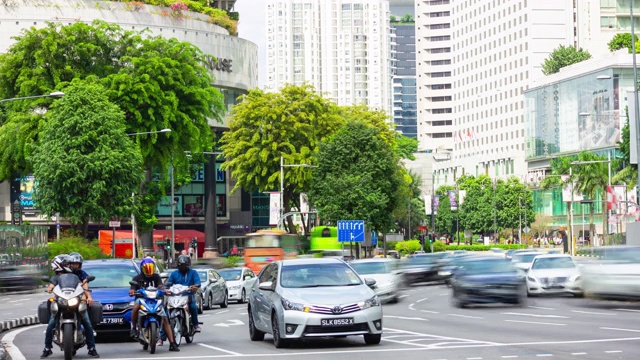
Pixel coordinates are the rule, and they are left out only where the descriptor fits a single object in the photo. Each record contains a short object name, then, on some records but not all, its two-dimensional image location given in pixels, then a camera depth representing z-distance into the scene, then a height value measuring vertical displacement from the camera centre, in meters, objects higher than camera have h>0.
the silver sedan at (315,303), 20.22 -1.13
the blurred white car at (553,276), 40.84 -1.49
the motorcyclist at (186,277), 22.30 -0.74
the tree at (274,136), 85.69 +6.65
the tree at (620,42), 144.25 +21.27
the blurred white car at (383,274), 39.94 -1.35
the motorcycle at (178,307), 21.80 -1.24
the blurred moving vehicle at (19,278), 51.80 -1.70
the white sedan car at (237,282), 47.69 -1.80
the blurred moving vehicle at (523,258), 51.77 -1.17
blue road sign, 78.75 +0.14
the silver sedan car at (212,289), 41.09 -1.79
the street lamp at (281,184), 80.12 +3.11
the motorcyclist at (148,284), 21.11 -0.81
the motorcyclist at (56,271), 19.34 -0.53
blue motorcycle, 20.67 -1.27
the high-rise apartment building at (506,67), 176.00 +23.66
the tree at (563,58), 158.00 +21.39
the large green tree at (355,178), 84.06 +3.64
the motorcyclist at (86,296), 19.39 -0.92
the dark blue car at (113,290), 23.25 -1.01
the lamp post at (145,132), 60.31 +4.90
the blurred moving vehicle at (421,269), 59.22 -1.76
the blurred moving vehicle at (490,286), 34.94 -1.52
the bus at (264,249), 65.12 -0.78
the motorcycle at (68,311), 18.88 -1.12
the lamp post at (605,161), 97.96 +5.16
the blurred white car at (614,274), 31.89 -1.14
